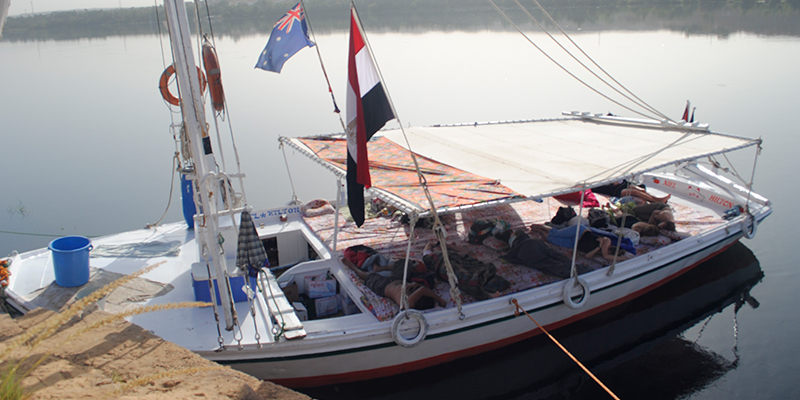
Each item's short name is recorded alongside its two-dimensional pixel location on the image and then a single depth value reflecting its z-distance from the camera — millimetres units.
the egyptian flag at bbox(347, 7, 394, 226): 4719
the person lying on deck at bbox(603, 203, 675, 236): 7215
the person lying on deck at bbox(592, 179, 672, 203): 8195
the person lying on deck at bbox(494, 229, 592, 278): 6160
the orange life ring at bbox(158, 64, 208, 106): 6847
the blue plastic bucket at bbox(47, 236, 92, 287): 5383
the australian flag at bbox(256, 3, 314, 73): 6722
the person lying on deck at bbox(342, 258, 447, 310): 5430
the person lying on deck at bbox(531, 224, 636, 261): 6586
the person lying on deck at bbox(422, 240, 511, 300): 5754
